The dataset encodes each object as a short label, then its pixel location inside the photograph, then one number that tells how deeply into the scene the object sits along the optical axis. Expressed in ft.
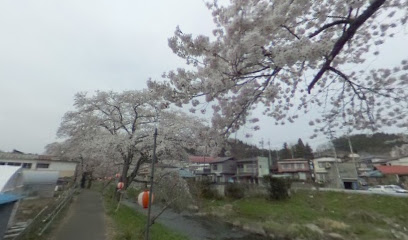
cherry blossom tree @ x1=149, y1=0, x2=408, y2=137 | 11.51
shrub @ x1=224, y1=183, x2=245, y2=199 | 86.06
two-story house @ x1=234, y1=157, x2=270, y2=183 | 130.00
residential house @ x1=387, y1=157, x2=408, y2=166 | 134.21
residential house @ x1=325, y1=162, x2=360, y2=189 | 97.37
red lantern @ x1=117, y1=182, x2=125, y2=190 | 52.60
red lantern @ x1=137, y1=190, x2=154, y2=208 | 29.01
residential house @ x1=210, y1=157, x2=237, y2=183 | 136.98
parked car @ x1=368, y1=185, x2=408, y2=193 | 77.41
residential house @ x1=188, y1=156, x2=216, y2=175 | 141.22
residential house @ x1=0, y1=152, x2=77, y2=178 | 106.32
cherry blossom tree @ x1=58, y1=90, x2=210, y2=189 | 49.70
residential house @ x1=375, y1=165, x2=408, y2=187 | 107.21
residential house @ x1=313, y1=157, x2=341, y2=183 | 133.50
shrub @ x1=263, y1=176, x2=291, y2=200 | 78.43
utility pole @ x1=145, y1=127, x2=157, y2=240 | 21.79
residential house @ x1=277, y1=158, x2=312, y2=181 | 136.87
